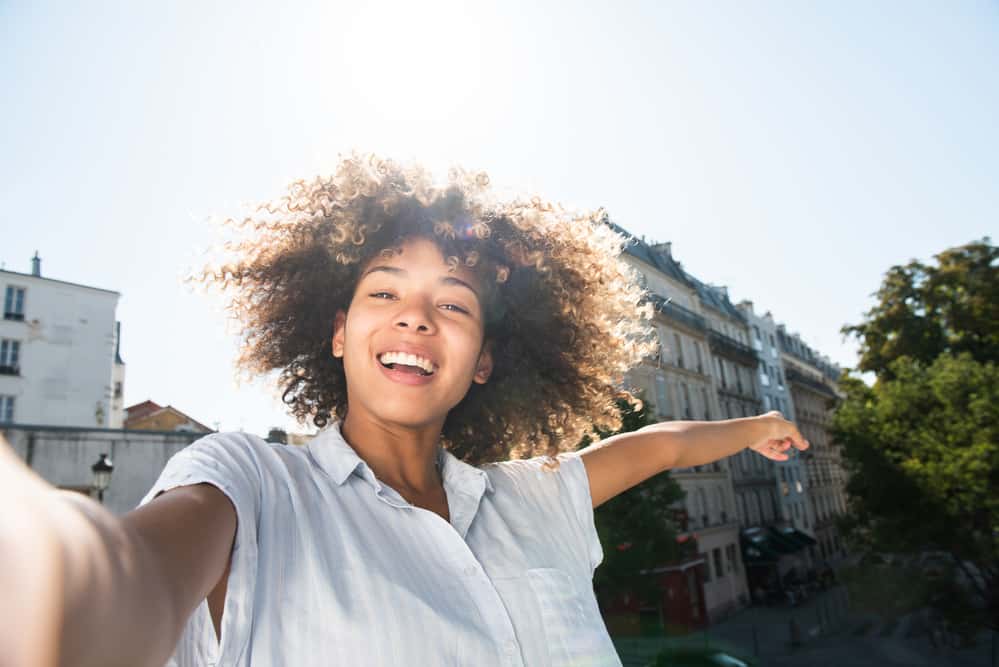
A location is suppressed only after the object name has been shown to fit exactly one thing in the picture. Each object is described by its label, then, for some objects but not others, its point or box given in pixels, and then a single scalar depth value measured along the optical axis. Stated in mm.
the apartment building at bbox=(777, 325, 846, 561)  46875
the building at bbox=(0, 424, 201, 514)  14250
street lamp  9523
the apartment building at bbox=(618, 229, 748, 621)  28219
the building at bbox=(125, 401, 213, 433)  33344
